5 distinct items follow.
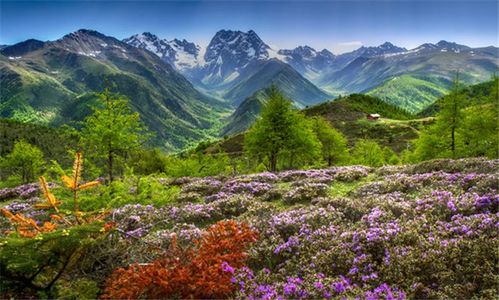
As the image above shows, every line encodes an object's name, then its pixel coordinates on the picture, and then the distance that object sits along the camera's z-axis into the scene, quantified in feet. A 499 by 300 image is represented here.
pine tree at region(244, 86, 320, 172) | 124.88
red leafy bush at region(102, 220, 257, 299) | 20.80
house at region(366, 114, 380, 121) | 614.75
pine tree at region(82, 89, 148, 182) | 63.05
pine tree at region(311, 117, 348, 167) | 201.98
